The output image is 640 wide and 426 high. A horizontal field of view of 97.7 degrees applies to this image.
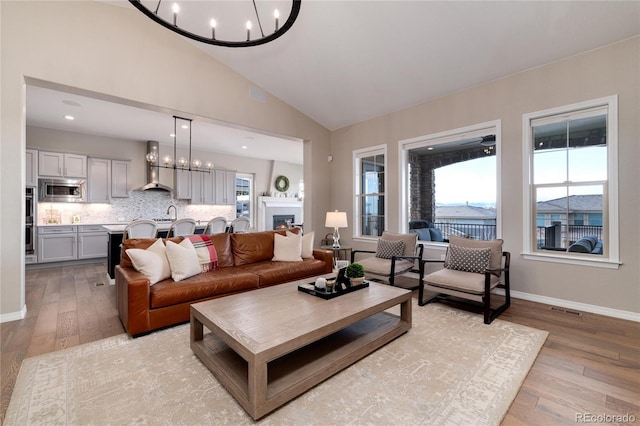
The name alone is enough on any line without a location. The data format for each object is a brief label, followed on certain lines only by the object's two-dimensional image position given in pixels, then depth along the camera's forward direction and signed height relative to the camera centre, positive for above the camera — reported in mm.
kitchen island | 4621 -593
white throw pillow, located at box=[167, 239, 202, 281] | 3047 -544
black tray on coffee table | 2486 -731
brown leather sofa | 2617 -761
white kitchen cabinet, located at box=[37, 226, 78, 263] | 5738 -653
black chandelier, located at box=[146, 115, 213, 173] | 5617 +1166
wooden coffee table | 1660 -835
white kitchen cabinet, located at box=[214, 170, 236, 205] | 8234 +762
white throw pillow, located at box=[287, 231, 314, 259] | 4383 -531
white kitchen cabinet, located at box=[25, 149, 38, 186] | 5668 +927
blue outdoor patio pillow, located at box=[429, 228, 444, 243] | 5316 -432
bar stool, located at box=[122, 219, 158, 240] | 4246 -267
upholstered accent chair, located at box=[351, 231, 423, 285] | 3936 -671
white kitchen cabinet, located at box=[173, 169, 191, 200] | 7445 +758
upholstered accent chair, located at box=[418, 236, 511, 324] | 3051 -741
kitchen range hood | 6930 +950
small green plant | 2805 -592
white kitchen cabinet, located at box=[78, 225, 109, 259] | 6195 -657
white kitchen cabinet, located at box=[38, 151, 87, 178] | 5875 +1044
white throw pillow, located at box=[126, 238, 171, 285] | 2836 -528
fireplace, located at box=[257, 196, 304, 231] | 9289 +47
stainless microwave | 5984 +486
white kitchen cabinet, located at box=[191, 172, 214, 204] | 7734 +696
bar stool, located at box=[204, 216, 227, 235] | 5316 -260
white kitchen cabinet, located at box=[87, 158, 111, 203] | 6430 +733
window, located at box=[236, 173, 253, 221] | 9109 +610
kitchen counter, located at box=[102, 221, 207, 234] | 4594 -285
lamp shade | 4648 -120
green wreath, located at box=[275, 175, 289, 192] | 9797 +1027
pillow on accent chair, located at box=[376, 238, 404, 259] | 4328 -572
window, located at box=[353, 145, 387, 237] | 5543 +428
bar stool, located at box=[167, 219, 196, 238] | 4644 -256
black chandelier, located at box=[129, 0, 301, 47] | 2207 +1630
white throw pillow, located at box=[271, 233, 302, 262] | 4148 -547
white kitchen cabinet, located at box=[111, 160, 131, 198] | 6723 +846
